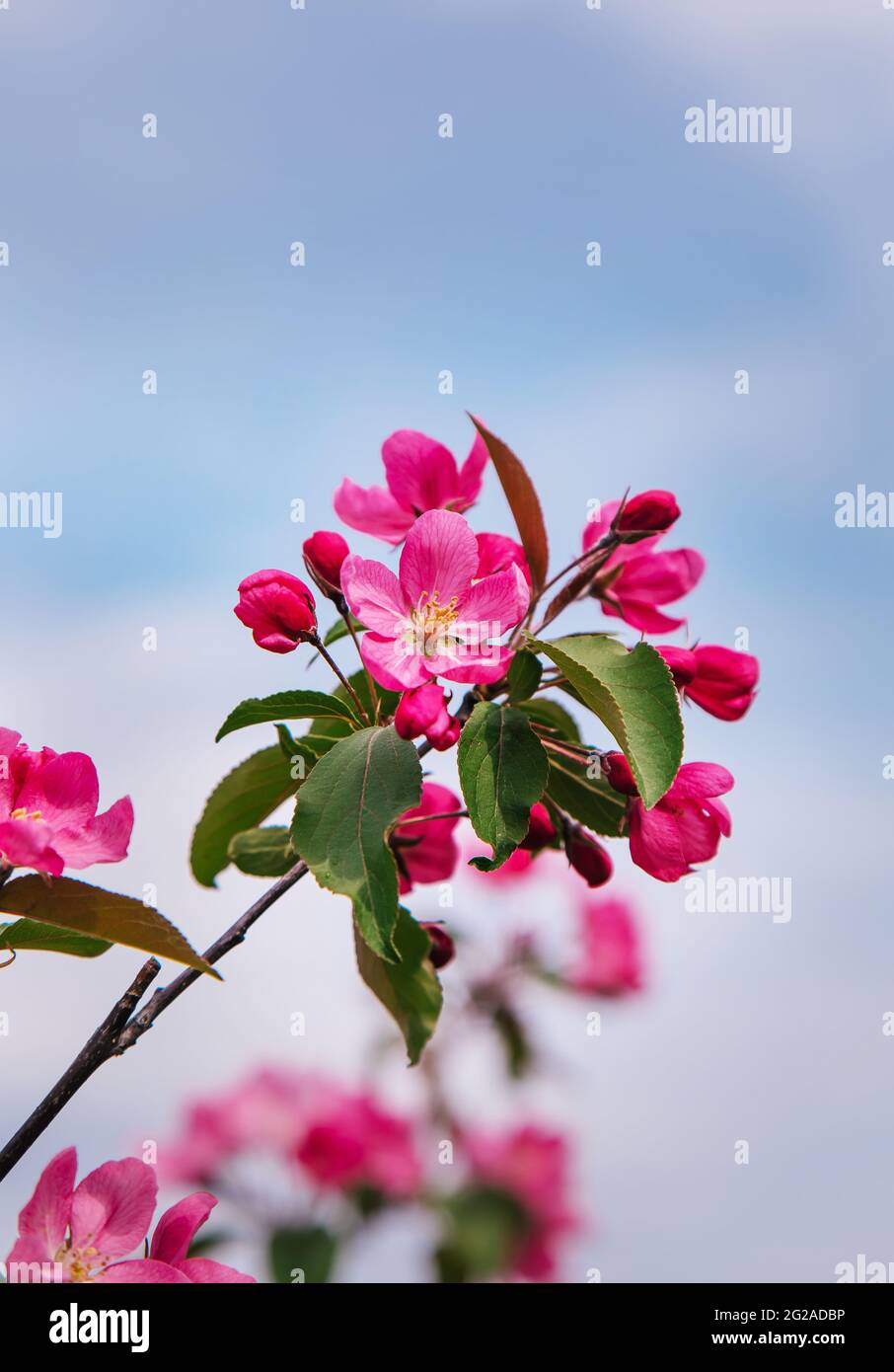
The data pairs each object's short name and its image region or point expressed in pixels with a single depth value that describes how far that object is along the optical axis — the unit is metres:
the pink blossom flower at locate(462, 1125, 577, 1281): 1.57
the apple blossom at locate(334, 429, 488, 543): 0.92
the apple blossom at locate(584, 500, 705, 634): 0.92
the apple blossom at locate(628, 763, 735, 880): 0.87
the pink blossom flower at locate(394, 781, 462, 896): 0.92
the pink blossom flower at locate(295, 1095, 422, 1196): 1.35
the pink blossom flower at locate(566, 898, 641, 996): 1.63
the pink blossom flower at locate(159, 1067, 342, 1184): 1.43
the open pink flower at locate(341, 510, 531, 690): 0.87
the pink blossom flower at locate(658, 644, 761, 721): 0.90
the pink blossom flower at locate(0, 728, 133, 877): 0.85
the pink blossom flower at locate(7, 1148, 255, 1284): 0.84
